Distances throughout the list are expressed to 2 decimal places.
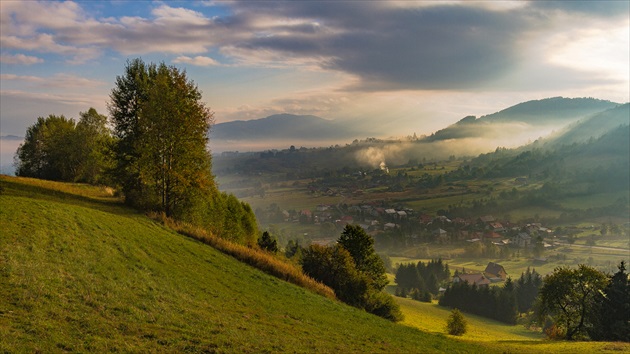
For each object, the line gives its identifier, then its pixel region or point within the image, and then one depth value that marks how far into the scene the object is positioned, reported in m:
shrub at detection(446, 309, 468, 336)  66.88
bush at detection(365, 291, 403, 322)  50.44
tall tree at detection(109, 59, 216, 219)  43.44
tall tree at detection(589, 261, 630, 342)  53.59
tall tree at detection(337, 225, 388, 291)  60.06
